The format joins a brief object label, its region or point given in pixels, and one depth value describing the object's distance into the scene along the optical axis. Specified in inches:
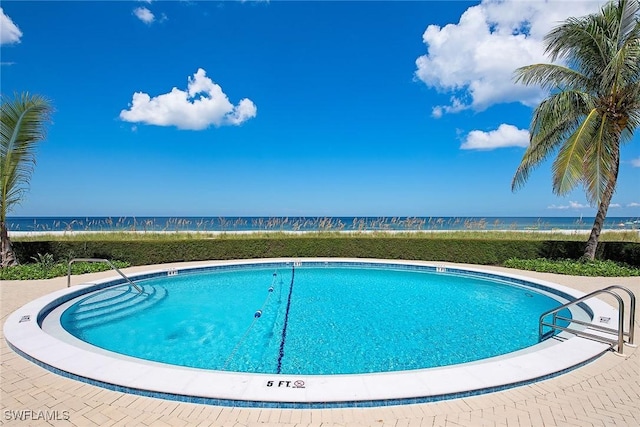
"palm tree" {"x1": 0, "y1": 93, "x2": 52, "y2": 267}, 333.1
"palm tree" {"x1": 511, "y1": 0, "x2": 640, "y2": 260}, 319.9
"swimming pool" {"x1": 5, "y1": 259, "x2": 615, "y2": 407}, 122.6
